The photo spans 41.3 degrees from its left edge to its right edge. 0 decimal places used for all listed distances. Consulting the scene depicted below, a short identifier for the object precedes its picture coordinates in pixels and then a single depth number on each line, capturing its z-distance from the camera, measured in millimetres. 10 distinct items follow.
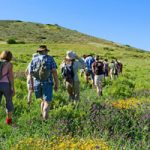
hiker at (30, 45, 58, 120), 4437
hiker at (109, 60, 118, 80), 12874
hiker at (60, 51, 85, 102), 5432
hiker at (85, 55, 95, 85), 9053
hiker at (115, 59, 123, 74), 13889
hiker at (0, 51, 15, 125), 4244
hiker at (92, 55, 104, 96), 7556
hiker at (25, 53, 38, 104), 5384
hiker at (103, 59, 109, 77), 12137
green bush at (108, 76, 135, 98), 7128
